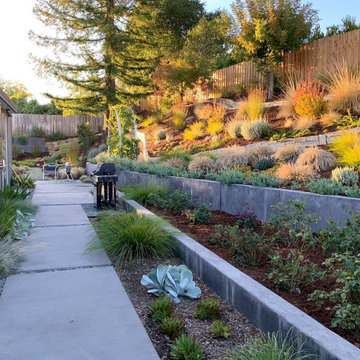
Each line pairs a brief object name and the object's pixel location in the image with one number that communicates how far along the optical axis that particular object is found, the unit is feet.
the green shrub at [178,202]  17.24
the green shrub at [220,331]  6.74
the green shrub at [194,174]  20.40
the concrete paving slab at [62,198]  23.26
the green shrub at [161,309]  7.50
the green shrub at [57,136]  74.95
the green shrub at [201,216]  14.85
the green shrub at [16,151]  61.67
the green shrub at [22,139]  68.13
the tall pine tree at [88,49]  57.98
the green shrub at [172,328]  6.91
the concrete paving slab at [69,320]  6.26
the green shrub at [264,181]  15.44
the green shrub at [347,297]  6.07
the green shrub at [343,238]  8.65
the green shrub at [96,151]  58.39
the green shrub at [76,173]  45.11
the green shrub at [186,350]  5.97
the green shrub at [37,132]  73.36
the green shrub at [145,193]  19.67
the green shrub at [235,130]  31.78
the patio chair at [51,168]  40.45
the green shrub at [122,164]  30.35
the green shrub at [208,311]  7.57
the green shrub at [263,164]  21.58
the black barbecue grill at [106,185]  20.30
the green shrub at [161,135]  49.08
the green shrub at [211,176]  19.02
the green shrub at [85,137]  67.67
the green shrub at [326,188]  12.55
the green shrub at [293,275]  7.99
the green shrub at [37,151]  67.00
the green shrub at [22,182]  31.73
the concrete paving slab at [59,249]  11.05
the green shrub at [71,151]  58.03
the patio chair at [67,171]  39.60
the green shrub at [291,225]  9.71
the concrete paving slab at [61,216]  16.90
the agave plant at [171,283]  8.66
